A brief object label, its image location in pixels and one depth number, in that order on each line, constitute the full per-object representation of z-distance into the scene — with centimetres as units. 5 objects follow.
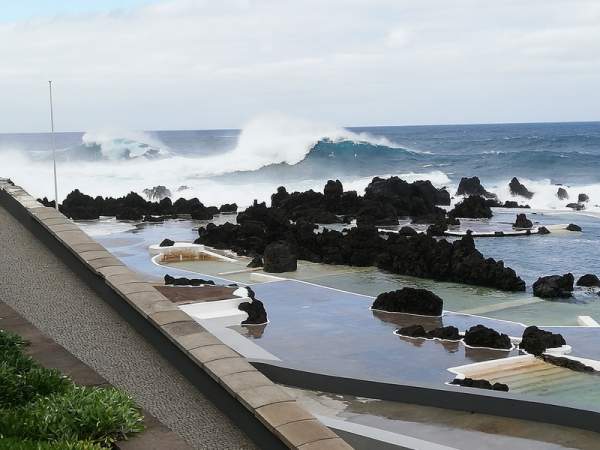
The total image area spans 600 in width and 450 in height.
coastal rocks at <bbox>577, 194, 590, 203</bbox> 4559
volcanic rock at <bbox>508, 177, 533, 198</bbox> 5031
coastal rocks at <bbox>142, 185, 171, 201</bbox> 5073
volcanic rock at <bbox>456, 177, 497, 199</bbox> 4831
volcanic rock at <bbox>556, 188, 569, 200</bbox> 4831
